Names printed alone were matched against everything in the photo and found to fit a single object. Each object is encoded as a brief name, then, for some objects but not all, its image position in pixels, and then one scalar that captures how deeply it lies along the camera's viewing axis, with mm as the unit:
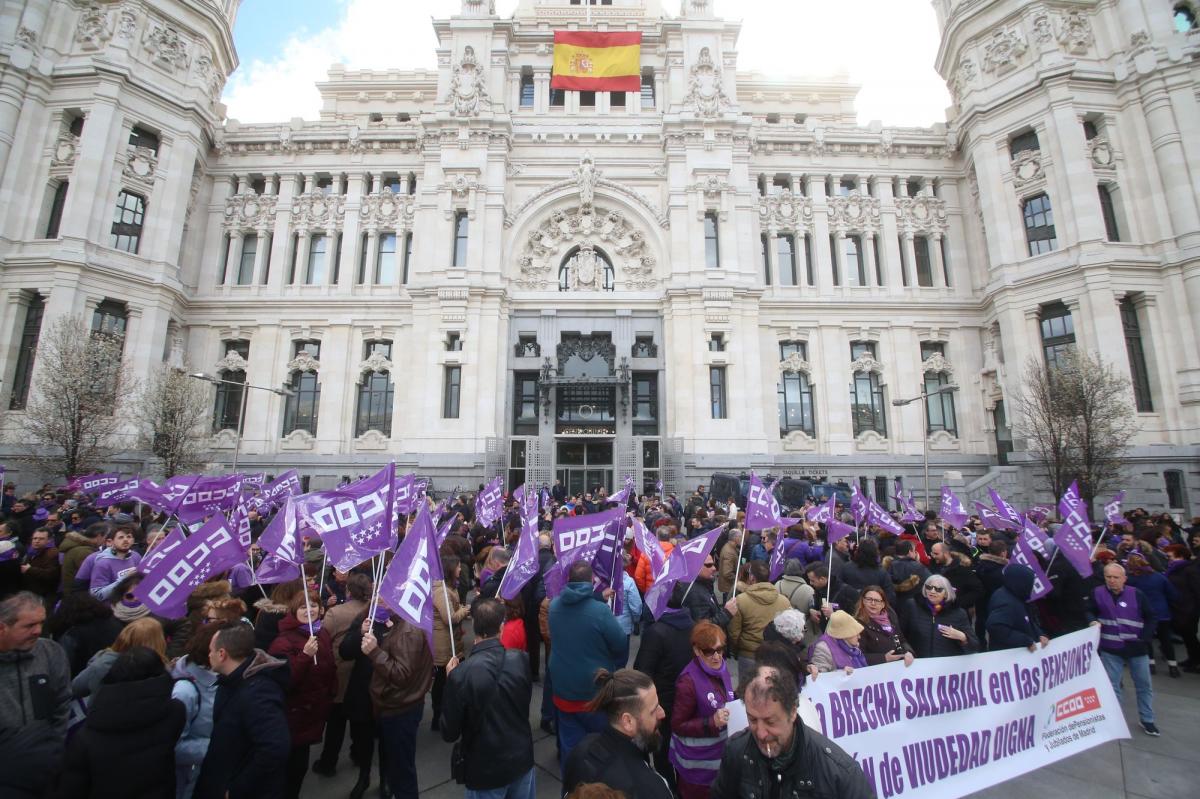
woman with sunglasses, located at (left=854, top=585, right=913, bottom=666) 5484
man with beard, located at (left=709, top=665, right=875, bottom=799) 3020
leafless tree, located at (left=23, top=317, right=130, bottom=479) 21109
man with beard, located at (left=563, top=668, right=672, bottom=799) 2947
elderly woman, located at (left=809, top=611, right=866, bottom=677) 4961
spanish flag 31641
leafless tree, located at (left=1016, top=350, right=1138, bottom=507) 21750
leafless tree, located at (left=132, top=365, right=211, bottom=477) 23656
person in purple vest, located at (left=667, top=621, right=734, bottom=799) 4266
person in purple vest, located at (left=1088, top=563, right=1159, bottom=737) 6895
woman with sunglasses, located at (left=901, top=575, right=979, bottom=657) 5887
